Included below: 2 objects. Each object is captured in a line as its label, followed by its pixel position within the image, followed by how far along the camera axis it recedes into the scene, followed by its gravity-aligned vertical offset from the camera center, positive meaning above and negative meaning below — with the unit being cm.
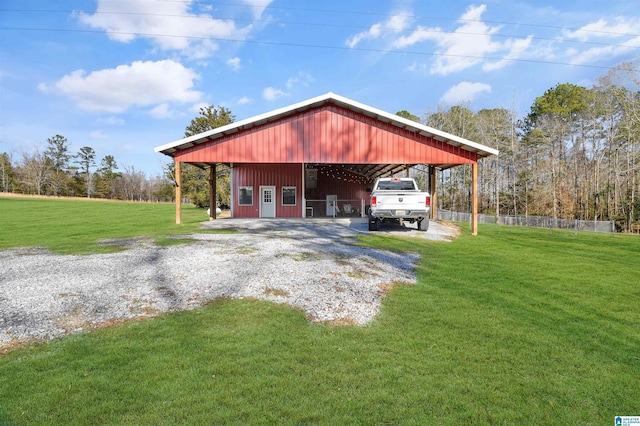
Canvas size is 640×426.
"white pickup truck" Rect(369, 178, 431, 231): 1262 +6
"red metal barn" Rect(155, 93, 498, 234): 1559 +310
